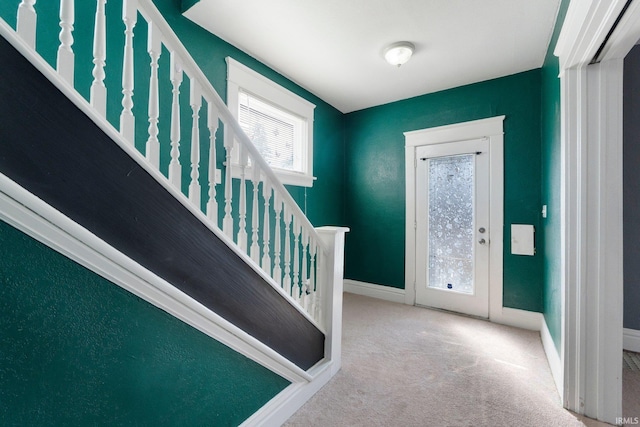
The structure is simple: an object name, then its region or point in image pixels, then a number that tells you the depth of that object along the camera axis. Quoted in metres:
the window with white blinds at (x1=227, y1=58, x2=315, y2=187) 2.44
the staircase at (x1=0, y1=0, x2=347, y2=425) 0.75
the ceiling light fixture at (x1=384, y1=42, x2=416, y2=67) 2.30
